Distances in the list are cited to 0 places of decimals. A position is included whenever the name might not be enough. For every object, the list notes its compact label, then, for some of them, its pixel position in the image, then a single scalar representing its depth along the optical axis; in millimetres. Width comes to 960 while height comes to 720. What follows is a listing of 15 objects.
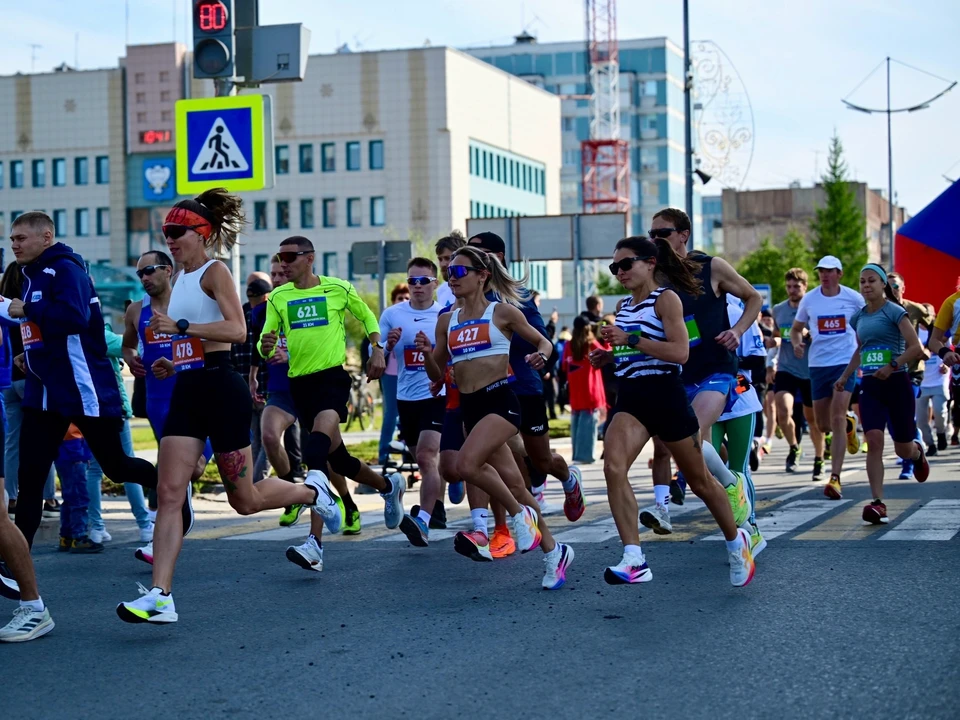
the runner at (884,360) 11352
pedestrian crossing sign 14625
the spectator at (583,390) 18359
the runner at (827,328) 13570
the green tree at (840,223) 80875
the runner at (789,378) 16312
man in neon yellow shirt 9625
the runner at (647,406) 7711
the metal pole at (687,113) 29781
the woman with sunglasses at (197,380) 7070
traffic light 14133
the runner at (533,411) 10109
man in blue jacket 7996
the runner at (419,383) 10398
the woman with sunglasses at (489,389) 8250
